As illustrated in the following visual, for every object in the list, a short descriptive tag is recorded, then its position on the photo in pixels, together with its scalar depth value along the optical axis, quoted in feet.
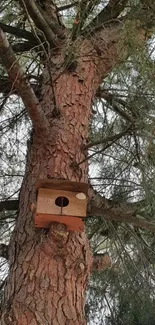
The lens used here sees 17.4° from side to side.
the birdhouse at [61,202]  5.98
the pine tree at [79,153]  5.92
